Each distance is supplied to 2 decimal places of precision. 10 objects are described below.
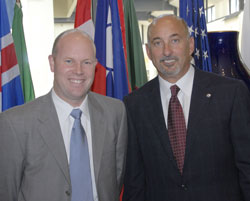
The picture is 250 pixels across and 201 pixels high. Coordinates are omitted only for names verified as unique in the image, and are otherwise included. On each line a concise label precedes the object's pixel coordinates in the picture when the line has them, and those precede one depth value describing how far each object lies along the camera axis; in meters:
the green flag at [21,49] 3.44
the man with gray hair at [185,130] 2.02
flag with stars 3.48
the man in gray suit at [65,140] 1.85
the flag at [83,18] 3.31
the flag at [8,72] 3.15
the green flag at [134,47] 3.47
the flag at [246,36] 3.57
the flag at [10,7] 3.48
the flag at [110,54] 3.30
